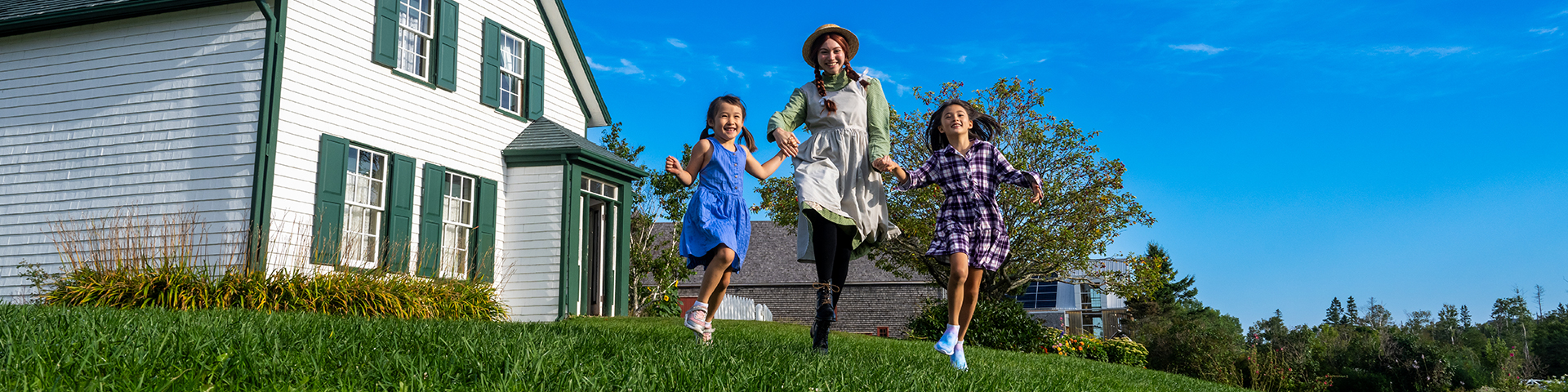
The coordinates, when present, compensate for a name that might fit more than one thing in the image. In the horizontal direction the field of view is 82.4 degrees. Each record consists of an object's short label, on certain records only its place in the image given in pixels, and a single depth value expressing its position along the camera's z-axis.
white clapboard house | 9.52
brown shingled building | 33.59
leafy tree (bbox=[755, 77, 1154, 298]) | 20.53
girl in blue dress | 4.54
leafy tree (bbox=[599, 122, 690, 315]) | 20.58
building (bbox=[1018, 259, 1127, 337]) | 38.59
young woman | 4.68
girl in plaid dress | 4.60
